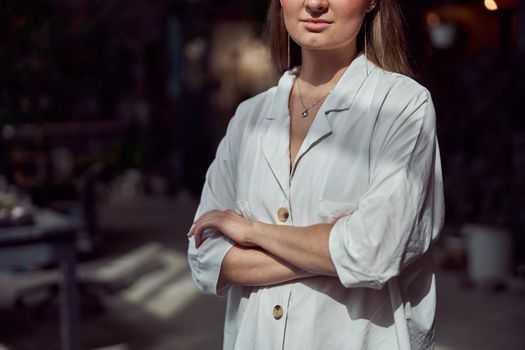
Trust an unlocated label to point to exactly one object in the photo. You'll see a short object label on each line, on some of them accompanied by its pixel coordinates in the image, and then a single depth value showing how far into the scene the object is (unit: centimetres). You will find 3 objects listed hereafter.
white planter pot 622
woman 145
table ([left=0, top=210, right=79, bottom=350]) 407
